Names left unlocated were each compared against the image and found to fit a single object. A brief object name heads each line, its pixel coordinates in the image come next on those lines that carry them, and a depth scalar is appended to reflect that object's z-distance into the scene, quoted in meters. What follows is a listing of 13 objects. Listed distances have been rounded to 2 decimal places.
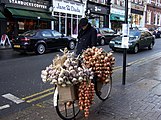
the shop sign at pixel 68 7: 23.56
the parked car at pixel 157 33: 31.89
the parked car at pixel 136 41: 14.30
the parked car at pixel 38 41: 13.19
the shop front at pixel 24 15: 18.62
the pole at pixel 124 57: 6.11
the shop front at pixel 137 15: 38.66
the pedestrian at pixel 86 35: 5.08
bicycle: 3.95
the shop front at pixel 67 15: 23.95
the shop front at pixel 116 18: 33.03
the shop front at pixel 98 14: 28.80
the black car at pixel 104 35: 19.50
